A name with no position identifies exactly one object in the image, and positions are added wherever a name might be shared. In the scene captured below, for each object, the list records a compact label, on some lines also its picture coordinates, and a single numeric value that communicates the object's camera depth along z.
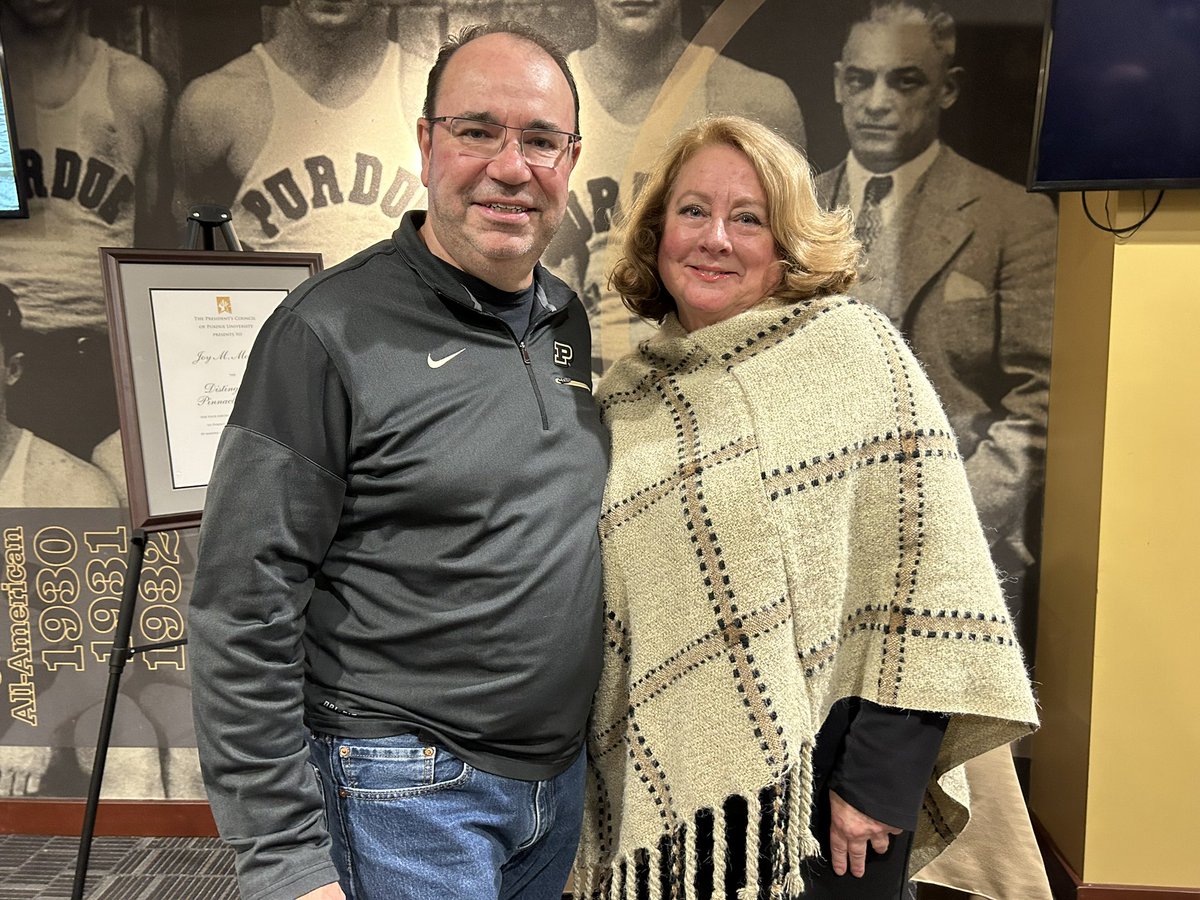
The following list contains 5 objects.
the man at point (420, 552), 1.04
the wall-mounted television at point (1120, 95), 2.00
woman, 1.21
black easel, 1.91
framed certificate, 1.87
